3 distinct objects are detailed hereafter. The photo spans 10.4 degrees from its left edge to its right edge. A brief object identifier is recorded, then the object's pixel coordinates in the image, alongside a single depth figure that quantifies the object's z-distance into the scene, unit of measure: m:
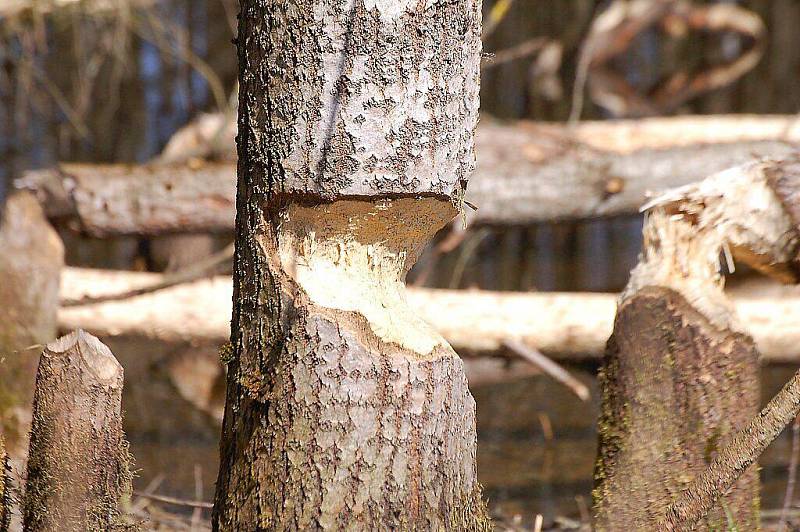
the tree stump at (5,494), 4.52
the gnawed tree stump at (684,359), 4.62
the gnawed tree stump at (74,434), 4.44
